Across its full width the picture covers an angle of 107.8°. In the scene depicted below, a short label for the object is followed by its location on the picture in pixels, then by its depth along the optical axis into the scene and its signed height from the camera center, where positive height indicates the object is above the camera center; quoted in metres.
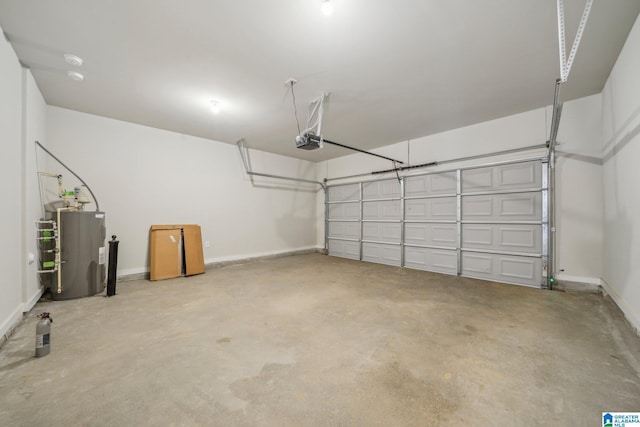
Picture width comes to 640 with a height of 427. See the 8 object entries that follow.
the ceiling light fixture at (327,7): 1.82 +1.66
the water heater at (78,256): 3.11 -0.61
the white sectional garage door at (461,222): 3.84 -0.09
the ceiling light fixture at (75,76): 2.76 +1.63
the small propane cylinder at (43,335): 1.84 -0.99
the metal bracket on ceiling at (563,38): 1.59 +1.33
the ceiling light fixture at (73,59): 2.47 +1.64
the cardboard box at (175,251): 4.23 -0.73
